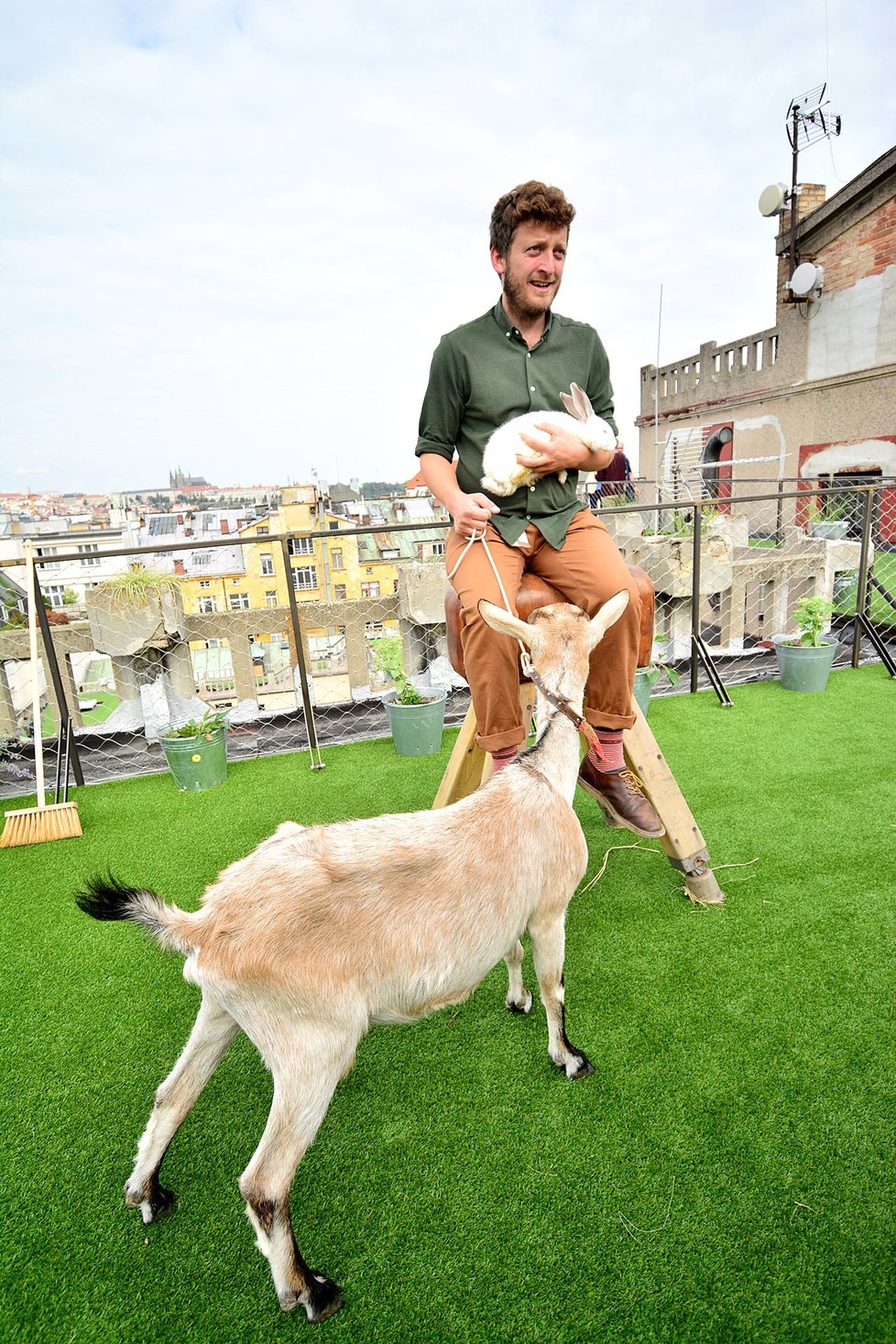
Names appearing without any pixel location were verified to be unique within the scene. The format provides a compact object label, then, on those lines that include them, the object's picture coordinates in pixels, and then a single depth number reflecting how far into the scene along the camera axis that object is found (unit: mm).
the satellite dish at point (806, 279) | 13180
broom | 4191
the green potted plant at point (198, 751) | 4879
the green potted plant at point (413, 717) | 5266
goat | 1521
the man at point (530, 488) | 2740
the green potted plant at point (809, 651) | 5973
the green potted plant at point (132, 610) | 5492
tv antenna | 13172
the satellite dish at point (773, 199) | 13852
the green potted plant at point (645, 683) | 5277
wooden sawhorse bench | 3031
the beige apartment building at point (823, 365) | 12078
